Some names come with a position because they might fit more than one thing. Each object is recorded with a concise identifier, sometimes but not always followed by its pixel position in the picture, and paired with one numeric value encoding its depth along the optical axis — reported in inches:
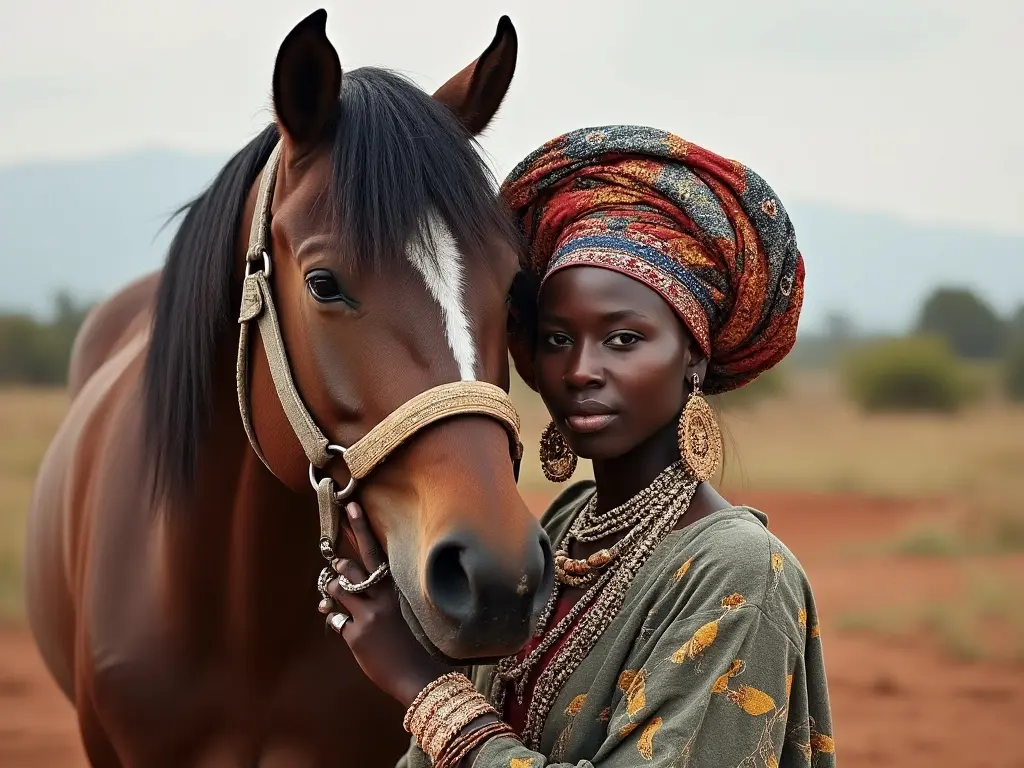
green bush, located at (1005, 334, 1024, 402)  701.9
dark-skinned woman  55.6
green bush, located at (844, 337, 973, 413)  729.0
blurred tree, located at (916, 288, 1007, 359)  869.8
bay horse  57.3
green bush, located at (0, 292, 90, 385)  665.6
